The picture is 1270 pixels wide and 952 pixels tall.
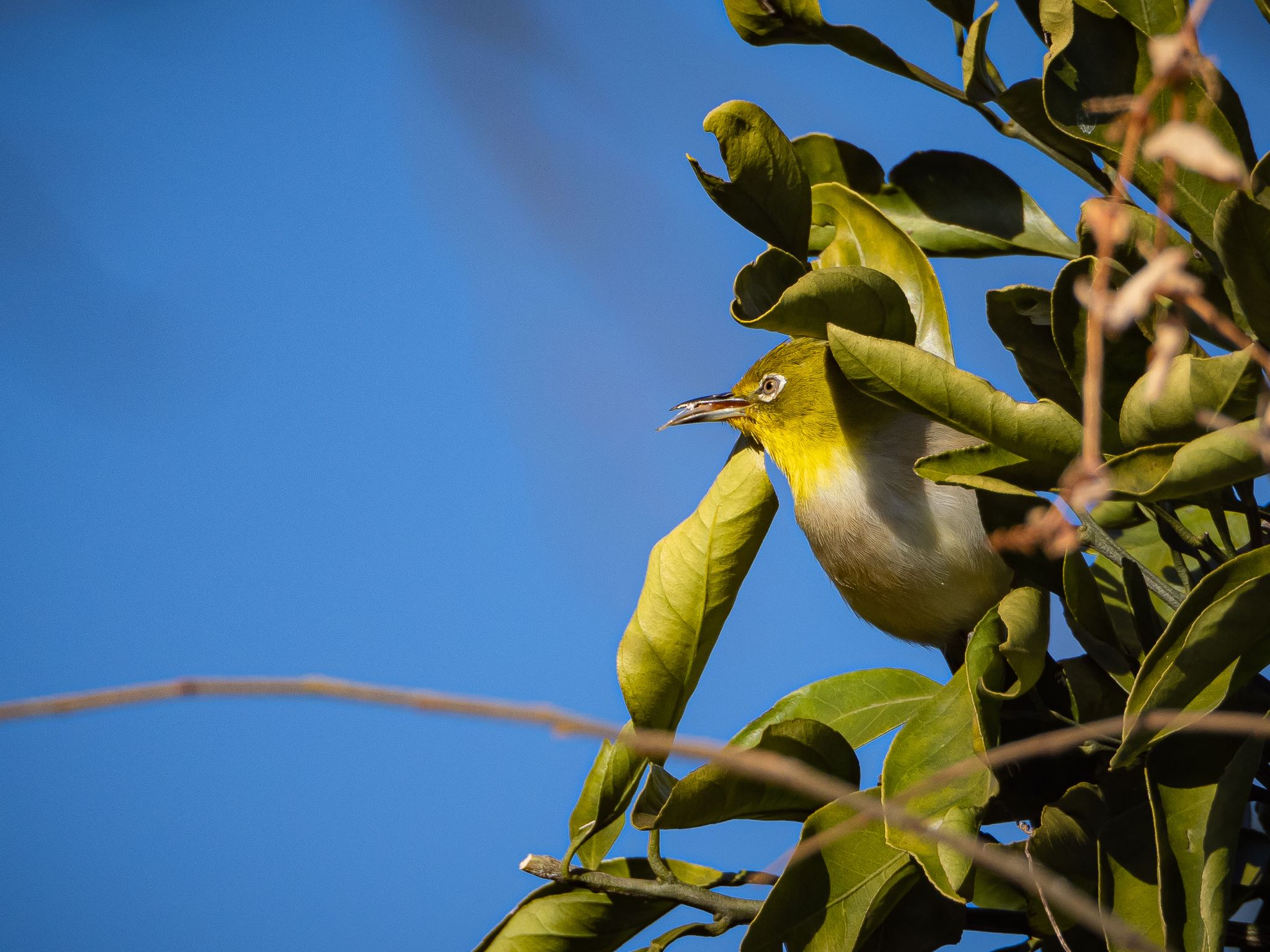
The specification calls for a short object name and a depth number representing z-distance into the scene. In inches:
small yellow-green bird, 122.1
